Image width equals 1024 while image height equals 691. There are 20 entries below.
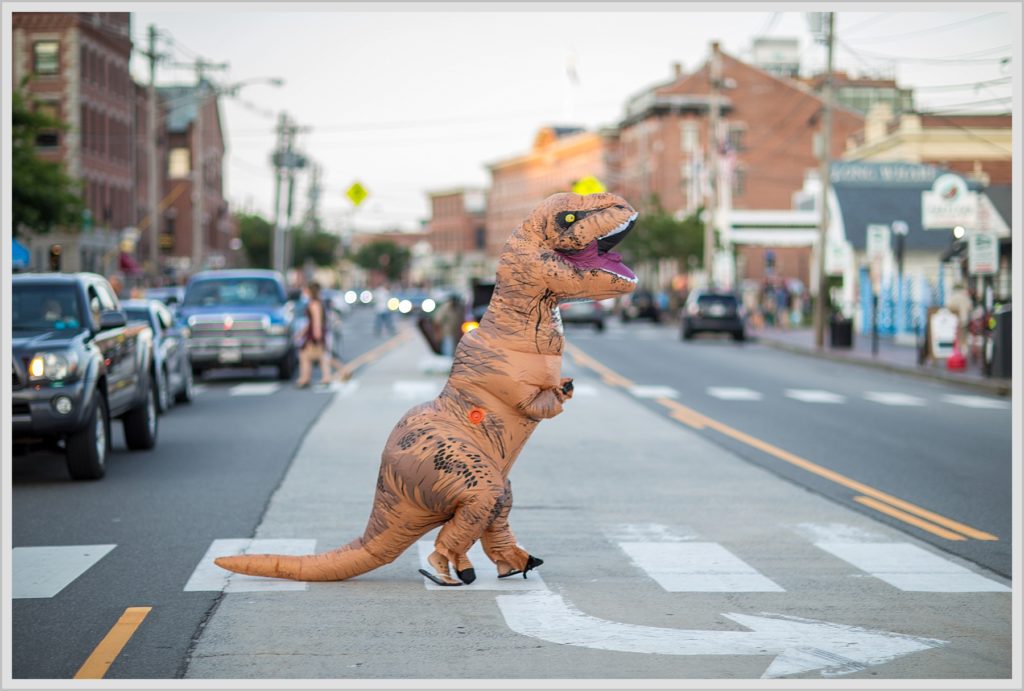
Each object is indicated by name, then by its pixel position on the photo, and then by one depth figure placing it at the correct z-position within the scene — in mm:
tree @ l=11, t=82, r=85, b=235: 35344
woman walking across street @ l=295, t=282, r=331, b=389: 25172
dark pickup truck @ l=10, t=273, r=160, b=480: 12383
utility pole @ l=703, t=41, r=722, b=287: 63531
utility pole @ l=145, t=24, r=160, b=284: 43394
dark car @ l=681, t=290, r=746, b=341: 48156
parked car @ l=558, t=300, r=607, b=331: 55469
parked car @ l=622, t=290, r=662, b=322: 69000
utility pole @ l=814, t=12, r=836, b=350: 40469
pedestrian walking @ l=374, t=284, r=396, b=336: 55438
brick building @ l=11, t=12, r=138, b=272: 61219
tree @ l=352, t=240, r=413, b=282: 195025
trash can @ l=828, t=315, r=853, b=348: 41469
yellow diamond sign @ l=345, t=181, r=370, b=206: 54969
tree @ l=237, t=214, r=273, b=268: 117500
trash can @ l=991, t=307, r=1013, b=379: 28047
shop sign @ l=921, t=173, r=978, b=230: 33312
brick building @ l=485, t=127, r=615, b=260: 118375
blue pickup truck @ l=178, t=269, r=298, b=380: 26547
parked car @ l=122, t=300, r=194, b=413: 19594
